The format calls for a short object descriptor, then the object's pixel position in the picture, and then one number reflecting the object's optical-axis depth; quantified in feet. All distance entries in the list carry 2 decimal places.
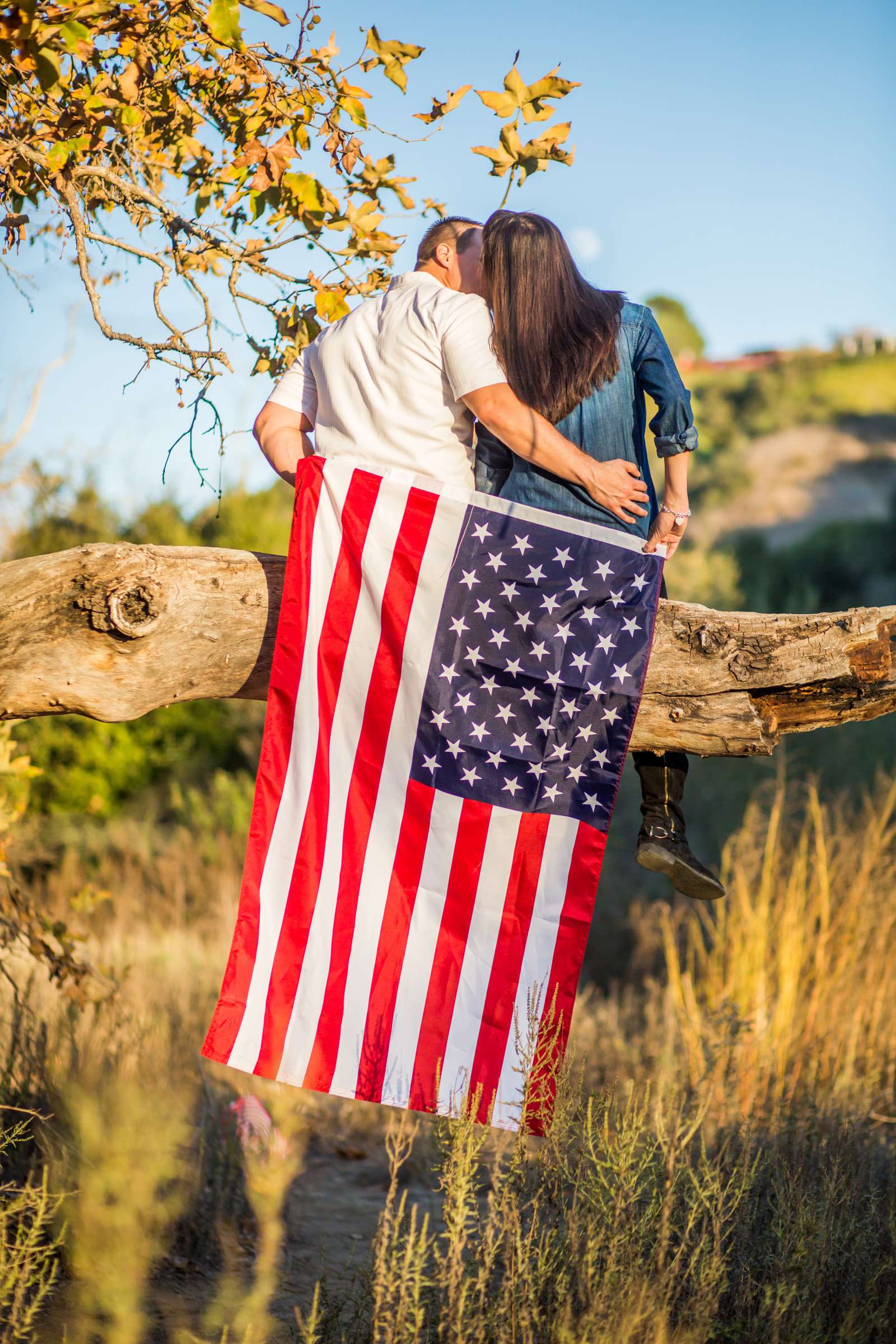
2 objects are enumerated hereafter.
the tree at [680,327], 171.42
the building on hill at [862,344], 146.61
